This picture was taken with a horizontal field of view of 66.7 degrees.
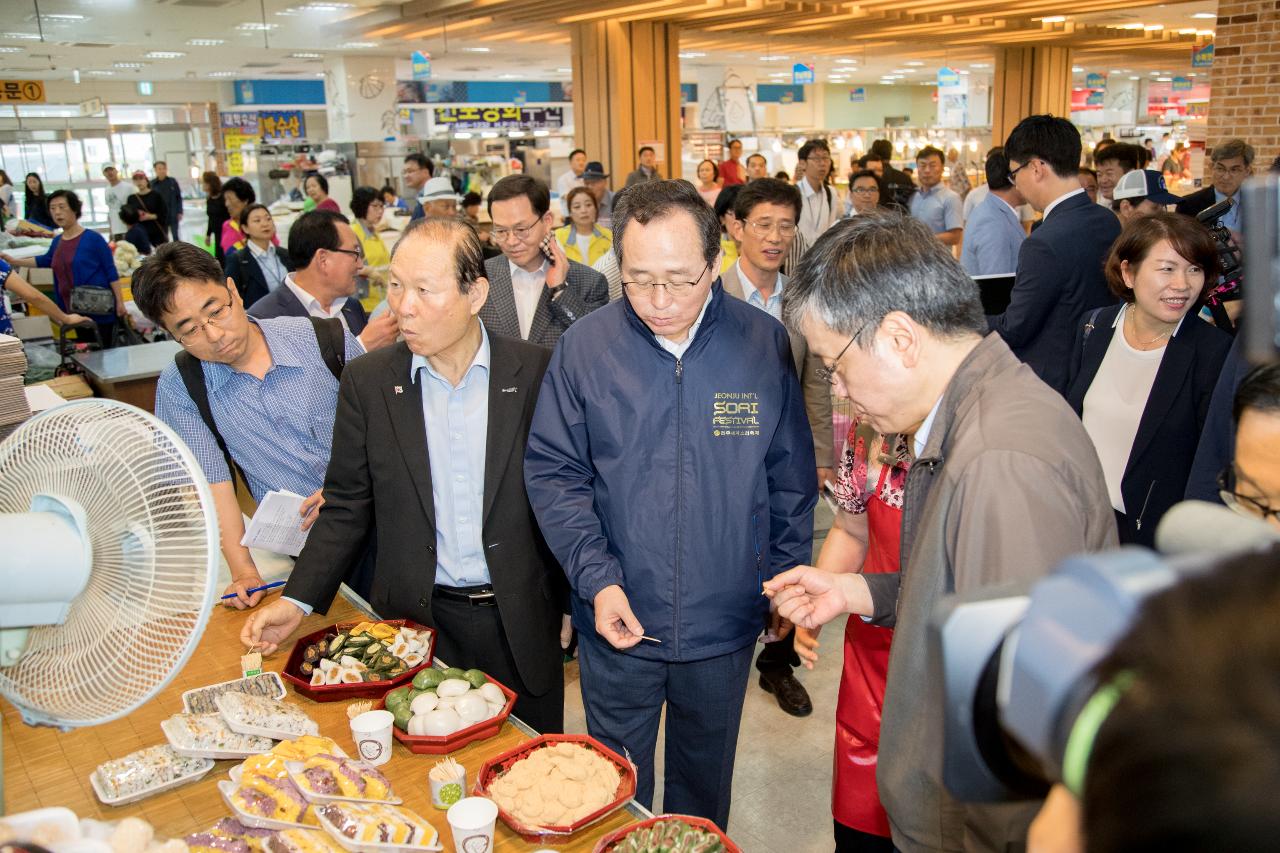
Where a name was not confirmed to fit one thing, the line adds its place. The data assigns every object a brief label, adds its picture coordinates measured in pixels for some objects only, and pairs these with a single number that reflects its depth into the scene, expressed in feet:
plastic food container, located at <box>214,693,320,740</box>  5.99
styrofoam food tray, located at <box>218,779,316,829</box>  5.09
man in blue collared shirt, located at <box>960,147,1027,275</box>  18.22
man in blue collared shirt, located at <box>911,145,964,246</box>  27.27
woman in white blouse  9.52
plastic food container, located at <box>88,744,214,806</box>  5.57
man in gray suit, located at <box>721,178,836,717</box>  11.38
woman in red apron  6.70
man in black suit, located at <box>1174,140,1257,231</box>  17.16
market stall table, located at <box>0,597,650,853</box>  5.42
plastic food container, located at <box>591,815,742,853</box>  5.00
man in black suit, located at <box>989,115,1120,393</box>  12.52
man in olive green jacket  4.15
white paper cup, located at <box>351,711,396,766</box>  5.87
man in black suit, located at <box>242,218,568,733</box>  7.43
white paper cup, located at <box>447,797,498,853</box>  4.95
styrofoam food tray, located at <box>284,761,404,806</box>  5.17
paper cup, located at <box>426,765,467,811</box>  5.46
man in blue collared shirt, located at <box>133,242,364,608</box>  8.05
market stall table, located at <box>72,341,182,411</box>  18.52
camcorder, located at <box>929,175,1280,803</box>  1.80
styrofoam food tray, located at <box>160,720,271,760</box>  5.81
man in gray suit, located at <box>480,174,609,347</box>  12.60
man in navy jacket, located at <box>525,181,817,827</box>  6.87
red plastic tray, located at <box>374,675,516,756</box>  5.97
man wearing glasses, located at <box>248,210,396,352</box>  13.37
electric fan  3.94
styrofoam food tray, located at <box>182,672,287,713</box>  6.42
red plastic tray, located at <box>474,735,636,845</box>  5.12
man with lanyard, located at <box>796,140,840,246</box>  26.99
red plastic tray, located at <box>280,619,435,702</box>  6.61
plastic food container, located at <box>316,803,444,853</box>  4.89
